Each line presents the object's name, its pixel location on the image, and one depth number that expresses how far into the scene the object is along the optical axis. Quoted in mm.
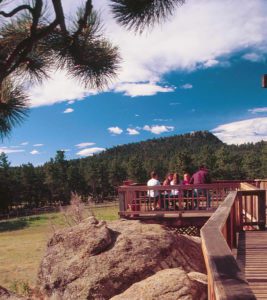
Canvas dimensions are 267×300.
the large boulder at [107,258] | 7875
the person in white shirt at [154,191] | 13789
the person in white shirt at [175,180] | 14791
